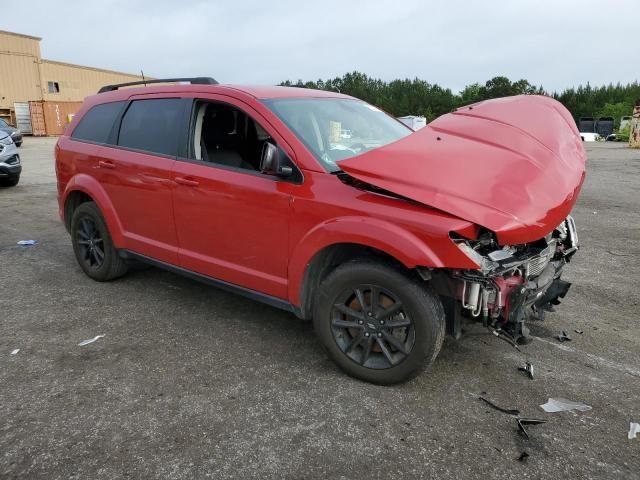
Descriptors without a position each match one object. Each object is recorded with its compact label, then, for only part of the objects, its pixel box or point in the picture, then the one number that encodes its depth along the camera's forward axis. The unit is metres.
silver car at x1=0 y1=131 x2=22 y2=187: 10.59
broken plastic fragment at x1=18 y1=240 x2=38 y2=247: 6.28
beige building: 36.31
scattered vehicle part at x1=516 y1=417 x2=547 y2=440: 2.65
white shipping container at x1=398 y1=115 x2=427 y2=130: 29.61
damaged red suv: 2.72
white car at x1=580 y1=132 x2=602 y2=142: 38.76
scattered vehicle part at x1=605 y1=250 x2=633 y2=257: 5.89
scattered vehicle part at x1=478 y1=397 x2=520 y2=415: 2.78
